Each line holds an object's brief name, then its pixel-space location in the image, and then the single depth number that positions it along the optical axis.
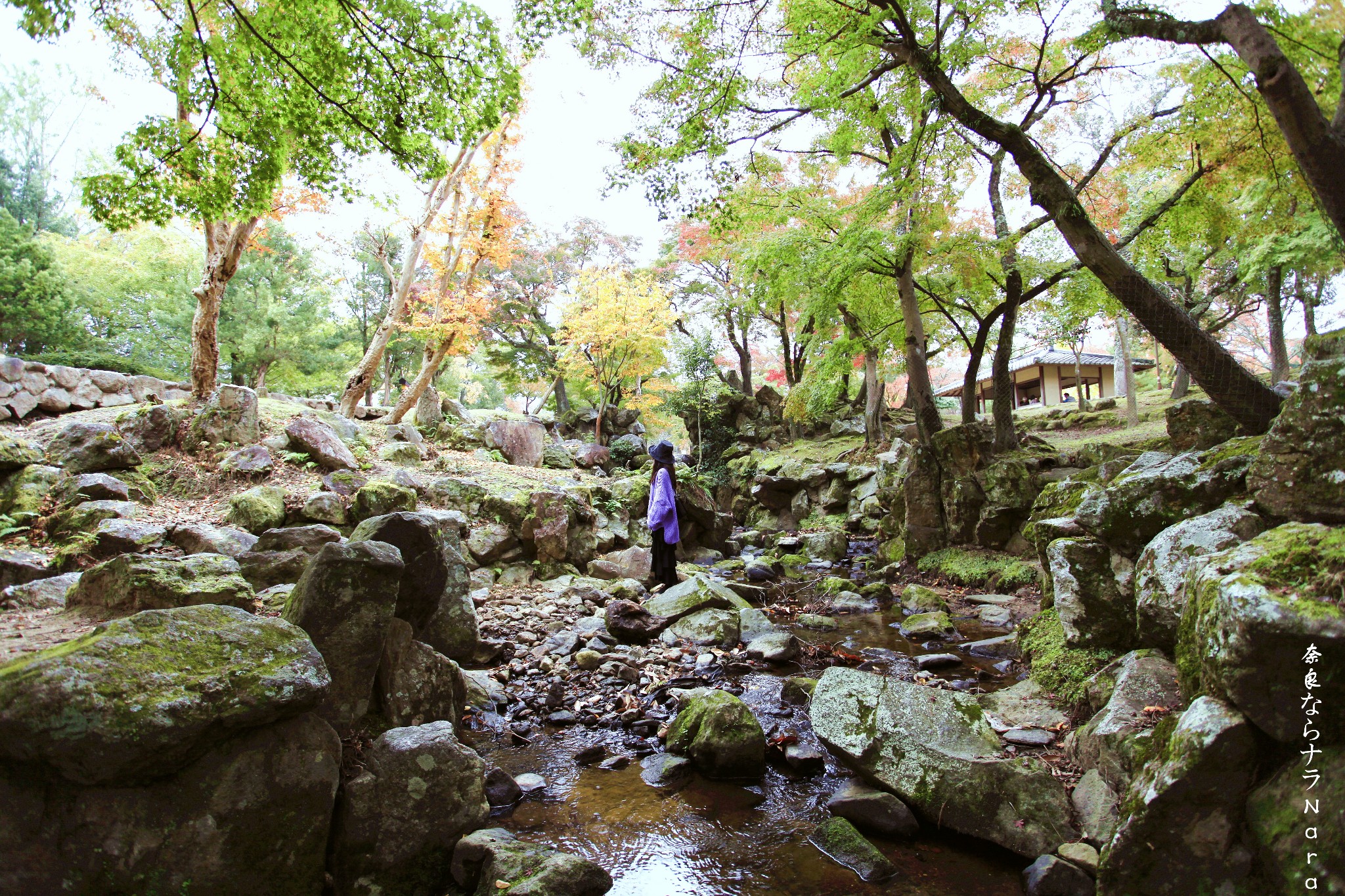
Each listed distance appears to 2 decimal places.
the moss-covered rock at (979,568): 8.83
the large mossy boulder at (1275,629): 2.29
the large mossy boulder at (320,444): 9.90
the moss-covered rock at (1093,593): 4.63
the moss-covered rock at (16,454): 6.93
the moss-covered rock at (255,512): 7.26
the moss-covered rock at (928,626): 6.98
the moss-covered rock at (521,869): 2.73
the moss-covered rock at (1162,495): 4.49
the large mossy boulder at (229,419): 9.38
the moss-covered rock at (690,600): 7.36
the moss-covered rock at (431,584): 4.43
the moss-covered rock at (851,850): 3.09
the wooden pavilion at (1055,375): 26.75
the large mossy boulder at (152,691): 2.20
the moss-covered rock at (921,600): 8.27
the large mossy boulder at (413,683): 3.92
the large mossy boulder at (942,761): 3.25
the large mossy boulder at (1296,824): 2.11
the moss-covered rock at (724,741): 4.12
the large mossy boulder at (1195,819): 2.41
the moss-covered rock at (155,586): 4.32
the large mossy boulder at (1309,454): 3.43
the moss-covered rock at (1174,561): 3.79
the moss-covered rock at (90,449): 7.71
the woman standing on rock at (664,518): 9.05
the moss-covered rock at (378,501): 8.13
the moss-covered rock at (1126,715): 3.22
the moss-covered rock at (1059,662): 4.64
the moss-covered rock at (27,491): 6.48
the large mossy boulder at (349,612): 3.49
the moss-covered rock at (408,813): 2.86
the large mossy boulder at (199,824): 2.18
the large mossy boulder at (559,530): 9.66
